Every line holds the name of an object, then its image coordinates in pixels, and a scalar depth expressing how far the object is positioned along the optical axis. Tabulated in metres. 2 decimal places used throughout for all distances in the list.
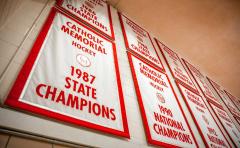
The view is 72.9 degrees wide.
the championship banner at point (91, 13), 2.15
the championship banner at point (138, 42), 2.76
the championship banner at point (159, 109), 1.82
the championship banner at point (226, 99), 4.85
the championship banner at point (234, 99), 5.79
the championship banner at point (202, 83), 4.17
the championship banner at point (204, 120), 2.62
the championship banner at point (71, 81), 1.17
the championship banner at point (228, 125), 3.38
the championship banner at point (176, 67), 3.46
